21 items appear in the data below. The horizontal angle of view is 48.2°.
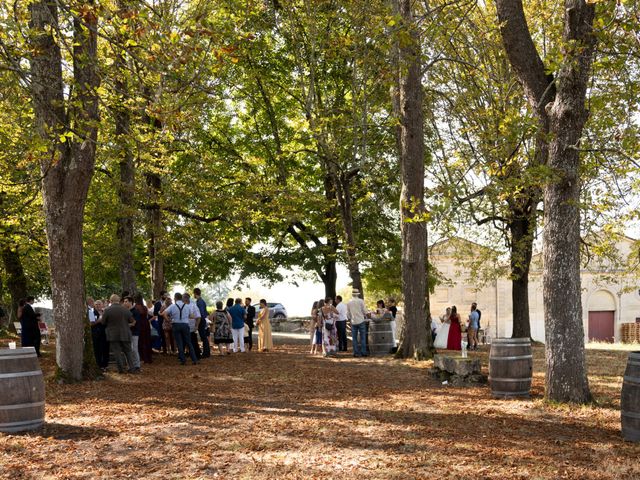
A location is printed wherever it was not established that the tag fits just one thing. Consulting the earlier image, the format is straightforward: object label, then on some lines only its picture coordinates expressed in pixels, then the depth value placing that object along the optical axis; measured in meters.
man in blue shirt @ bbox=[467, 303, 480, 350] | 26.70
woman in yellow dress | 23.52
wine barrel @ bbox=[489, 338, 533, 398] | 11.62
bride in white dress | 21.98
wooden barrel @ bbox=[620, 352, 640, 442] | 8.29
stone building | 61.38
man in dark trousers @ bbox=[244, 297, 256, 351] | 24.03
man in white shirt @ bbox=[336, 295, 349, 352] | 21.78
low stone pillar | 13.87
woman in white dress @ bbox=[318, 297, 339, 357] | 21.00
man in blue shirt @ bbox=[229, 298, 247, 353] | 21.91
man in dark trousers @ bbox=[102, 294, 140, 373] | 15.45
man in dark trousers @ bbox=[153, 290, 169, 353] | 20.16
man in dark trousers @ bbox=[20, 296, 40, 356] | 18.78
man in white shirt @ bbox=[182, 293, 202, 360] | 18.86
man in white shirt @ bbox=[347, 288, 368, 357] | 20.97
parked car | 57.38
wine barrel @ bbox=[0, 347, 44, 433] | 8.77
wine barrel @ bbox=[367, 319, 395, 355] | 21.52
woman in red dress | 21.84
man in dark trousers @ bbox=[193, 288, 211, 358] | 20.40
